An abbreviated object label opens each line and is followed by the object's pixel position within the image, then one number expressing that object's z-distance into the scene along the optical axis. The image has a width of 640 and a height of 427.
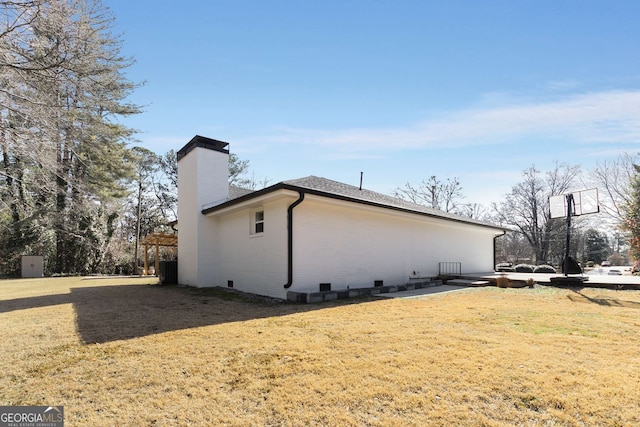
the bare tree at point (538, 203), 32.06
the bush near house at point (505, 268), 19.22
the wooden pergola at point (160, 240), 16.33
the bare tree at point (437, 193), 34.69
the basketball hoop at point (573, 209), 10.60
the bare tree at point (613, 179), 24.89
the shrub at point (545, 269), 16.91
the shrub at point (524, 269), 18.91
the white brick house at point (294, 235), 8.68
